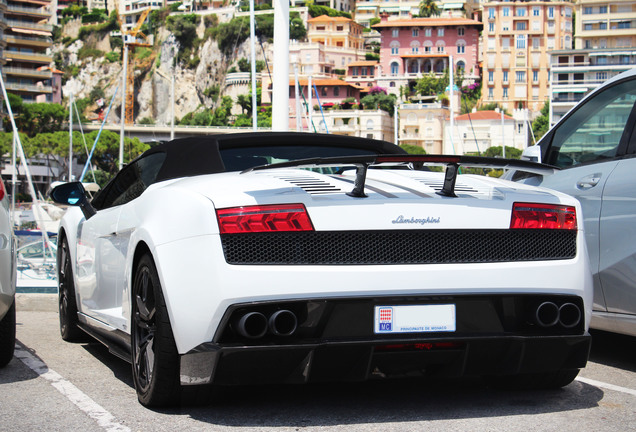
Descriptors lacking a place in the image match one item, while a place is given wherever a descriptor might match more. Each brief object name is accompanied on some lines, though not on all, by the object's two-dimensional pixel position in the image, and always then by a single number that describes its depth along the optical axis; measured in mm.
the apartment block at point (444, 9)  185175
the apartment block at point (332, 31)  180375
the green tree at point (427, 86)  152000
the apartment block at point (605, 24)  144750
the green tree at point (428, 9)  169000
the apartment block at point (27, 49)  138750
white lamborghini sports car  3717
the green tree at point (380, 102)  146125
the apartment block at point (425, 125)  135000
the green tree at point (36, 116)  126781
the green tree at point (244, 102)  160688
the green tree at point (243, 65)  167000
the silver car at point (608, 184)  5387
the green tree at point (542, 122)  133875
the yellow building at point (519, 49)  144750
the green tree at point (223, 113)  155875
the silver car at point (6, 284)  5113
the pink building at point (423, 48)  158250
